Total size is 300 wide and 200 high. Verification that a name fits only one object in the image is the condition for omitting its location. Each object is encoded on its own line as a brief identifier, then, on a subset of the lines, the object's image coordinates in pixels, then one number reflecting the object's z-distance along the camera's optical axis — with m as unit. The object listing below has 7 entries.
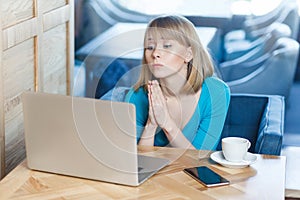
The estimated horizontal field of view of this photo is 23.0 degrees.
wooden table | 2.04
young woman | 2.56
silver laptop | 2.04
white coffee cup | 2.26
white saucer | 2.24
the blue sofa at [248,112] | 2.93
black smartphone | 2.11
